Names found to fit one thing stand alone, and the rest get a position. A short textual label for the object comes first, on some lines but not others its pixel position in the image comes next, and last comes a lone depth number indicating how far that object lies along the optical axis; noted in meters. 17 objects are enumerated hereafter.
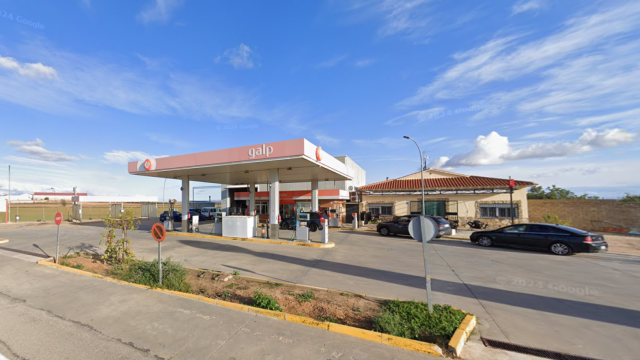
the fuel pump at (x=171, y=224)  17.98
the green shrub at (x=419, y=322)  3.94
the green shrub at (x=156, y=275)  6.05
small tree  8.20
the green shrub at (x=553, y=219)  18.34
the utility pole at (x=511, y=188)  18.28
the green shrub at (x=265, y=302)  4.82
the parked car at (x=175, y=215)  26.74
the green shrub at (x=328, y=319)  4.42
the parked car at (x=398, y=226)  15.66
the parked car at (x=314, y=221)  18.43
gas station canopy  12.19
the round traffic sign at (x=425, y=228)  4.54
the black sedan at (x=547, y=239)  10.57
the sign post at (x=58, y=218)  9.00
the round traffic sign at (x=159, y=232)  6.32
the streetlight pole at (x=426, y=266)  4.41
